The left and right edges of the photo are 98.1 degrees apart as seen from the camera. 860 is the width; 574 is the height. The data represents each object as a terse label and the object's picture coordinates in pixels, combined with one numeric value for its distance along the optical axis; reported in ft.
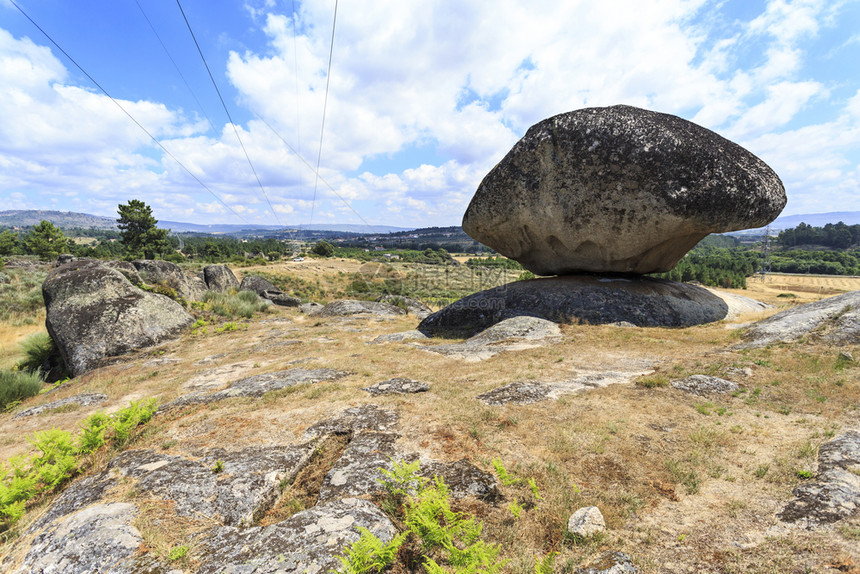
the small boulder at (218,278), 94.32
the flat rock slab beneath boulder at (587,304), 47.93
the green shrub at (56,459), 14.40
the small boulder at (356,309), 72.69
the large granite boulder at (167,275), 72.77
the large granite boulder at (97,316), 43.60
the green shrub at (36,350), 47.62
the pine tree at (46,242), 176.35
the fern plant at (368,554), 10.25
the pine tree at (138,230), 179.32
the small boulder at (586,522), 12.16
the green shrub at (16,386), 33.42
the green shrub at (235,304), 71.87
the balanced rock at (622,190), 43.16
